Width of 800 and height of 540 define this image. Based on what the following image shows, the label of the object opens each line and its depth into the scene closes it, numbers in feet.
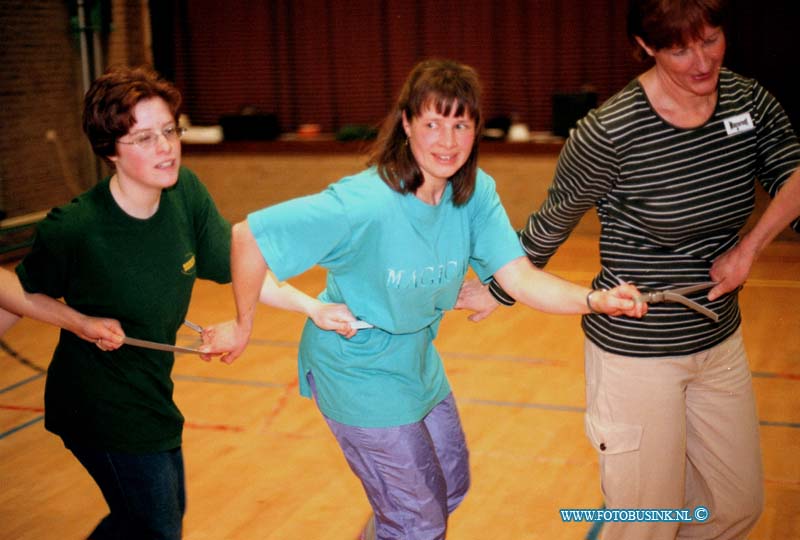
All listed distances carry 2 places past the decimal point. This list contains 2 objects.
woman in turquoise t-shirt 7.12
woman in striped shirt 7.31
